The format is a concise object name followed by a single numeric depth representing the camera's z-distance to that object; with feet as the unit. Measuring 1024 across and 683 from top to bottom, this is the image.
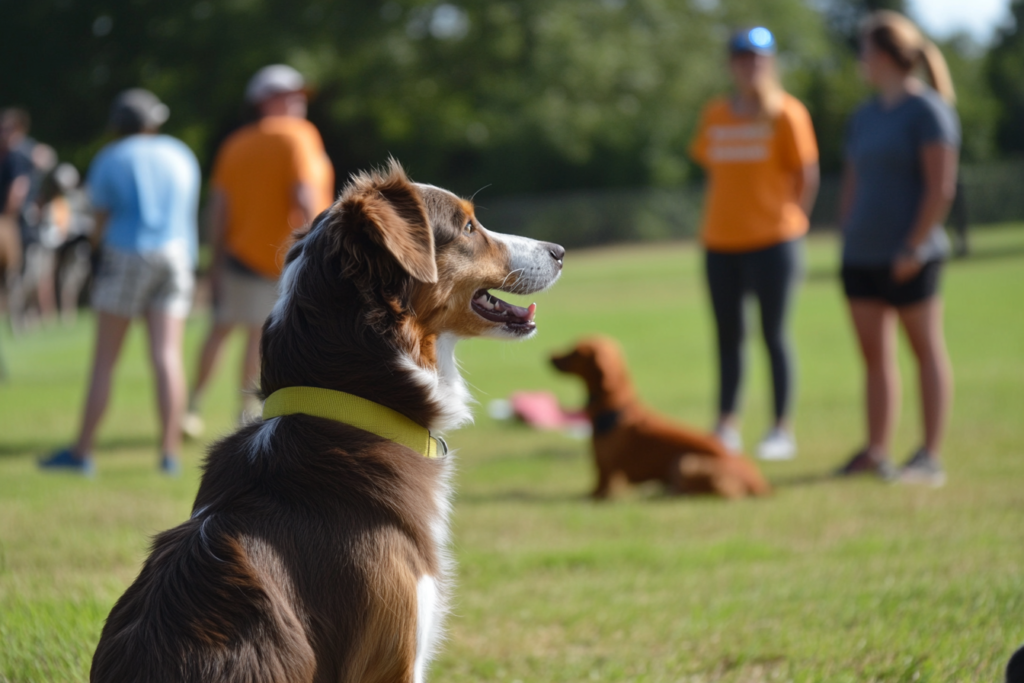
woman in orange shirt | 24.29
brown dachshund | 21.16
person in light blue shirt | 22.67
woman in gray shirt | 20.98
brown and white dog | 7.73
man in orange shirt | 24.30
